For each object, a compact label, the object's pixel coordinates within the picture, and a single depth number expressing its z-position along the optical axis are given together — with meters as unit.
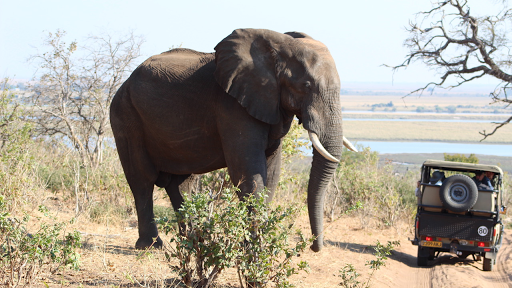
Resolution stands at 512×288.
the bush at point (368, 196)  25.62
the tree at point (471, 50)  29.61
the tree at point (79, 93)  27.78
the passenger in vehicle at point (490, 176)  21.56
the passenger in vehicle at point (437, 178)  21.82
